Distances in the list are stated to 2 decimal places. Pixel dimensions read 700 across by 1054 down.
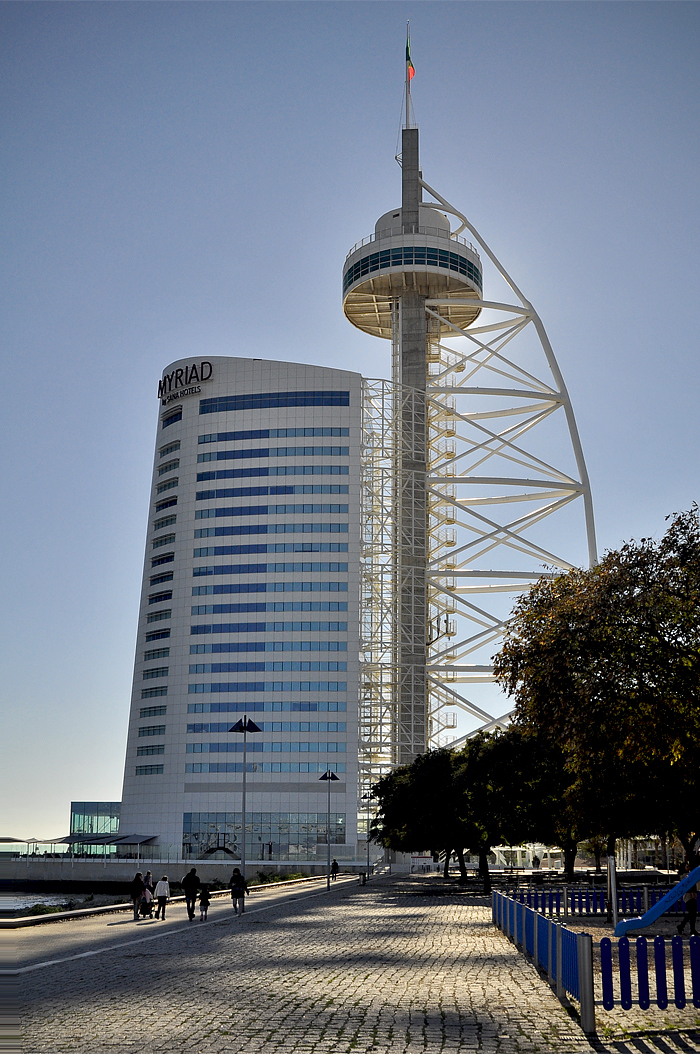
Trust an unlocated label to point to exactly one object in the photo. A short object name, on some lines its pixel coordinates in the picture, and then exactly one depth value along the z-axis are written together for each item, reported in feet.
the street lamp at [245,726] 167.73
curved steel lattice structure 377.30
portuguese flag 428.97
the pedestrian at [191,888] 123.15
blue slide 57.36
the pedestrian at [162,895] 124.47
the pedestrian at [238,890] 132.16
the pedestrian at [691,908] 85.92
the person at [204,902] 119.34
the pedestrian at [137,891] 123.75
